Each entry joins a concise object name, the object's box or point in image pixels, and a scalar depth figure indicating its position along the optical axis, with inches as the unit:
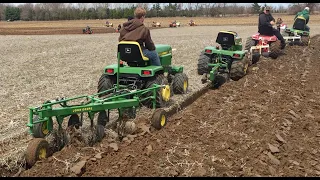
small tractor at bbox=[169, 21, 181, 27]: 1906.7
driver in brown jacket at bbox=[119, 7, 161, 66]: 266.8
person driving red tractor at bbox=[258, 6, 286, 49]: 503.5
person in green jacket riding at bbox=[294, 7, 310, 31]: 691.4
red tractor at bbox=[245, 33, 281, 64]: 475.8
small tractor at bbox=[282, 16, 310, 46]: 650.4
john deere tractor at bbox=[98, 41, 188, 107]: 264.1
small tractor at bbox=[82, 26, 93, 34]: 1428.4
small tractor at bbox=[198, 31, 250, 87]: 377.7
